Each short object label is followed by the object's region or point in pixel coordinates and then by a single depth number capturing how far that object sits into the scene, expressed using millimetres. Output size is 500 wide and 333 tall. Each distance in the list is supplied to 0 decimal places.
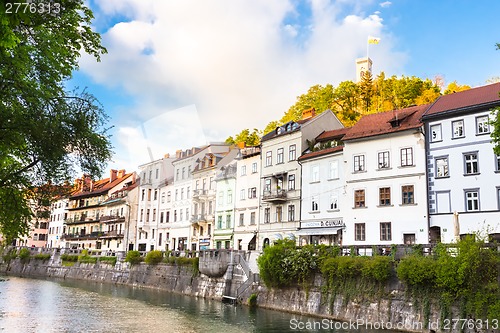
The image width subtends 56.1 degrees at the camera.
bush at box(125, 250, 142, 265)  53750
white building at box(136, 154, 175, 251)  71000
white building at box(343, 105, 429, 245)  36531
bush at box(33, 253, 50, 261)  71125
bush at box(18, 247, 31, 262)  73250
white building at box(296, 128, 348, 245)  41594
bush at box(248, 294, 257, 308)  35062
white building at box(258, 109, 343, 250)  46719
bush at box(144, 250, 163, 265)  49959
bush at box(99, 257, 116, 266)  58094
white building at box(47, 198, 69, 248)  93956
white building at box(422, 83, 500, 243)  33531
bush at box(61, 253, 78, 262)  66206
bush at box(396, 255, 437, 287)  23641
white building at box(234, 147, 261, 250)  51531
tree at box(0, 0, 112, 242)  10633
